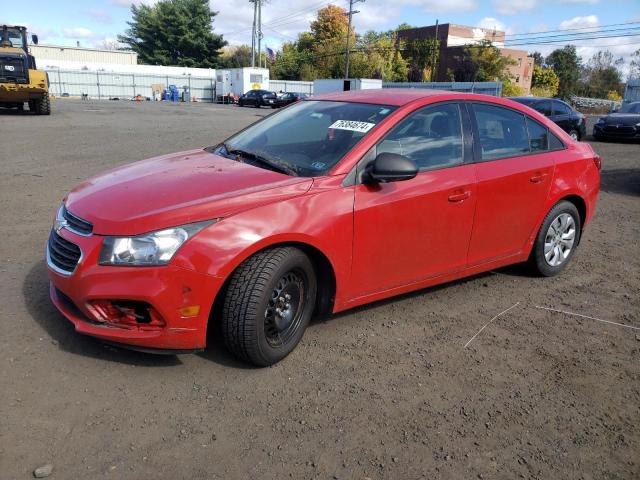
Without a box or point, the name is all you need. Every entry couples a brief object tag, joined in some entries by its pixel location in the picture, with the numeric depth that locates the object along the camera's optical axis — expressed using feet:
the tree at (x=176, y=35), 214.90
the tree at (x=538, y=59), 276.21
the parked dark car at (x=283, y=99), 135.00
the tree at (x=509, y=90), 142.94
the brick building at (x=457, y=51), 189.78
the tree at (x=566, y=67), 231.30
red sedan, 9.42
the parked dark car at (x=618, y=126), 59.47
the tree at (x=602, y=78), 229.25
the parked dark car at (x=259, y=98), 136.87
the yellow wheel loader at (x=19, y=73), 66.23
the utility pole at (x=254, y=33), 187.32
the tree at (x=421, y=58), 199.82
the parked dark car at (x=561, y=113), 53.42
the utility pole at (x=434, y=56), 195.91
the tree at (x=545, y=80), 205.36
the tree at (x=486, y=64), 162.81
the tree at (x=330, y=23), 263.29
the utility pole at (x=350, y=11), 191.16
